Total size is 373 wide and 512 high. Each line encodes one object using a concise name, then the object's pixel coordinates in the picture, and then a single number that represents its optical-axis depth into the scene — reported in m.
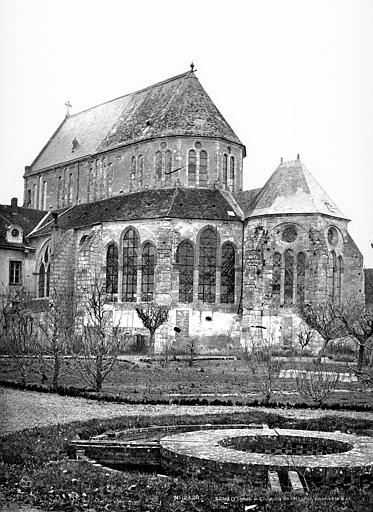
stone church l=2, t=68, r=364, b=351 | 51.84
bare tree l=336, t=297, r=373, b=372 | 37.33
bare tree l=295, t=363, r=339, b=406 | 25.10
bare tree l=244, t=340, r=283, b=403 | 26.69
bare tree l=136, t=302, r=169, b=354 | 49.15
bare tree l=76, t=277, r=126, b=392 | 27.76
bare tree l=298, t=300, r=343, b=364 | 44.26
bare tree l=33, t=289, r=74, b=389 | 29.06
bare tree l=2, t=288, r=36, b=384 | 32.66
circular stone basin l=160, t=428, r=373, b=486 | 12.40
